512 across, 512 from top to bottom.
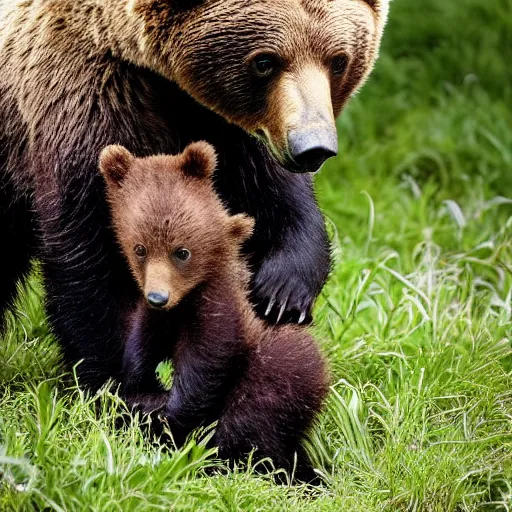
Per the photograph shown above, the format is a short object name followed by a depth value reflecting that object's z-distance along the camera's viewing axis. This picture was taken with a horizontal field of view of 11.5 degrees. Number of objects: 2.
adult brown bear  10.70
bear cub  10.37
